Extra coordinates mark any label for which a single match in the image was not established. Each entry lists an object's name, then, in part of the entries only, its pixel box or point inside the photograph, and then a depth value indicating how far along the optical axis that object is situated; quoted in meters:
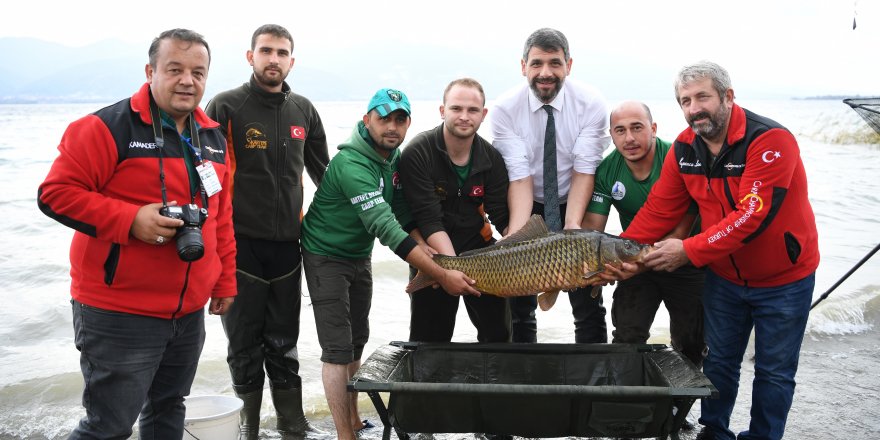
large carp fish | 3.94
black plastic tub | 3.30
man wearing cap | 4.19
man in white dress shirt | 4.75
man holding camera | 2.96
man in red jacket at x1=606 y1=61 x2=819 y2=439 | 3.78
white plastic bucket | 4.00
